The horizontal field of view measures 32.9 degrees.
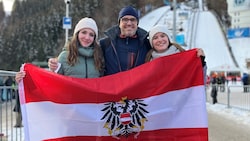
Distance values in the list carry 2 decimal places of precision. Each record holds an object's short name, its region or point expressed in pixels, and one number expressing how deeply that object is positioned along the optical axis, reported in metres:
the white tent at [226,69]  54.27
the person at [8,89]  6.46
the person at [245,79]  34.52
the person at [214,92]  21.16
